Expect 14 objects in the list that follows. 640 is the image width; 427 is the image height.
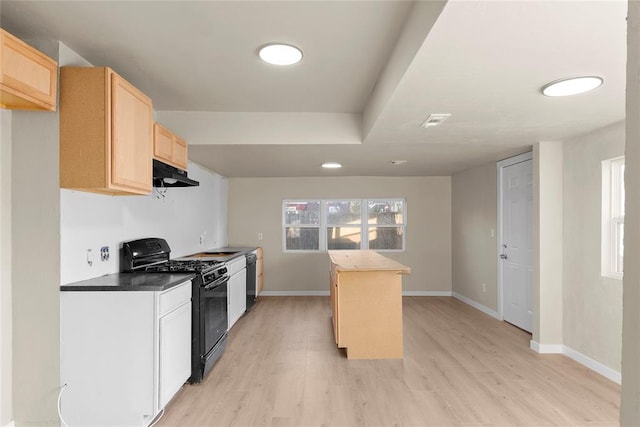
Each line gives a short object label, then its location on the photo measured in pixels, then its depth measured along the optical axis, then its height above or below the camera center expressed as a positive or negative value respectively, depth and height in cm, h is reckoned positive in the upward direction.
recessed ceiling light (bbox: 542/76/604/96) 204 +76
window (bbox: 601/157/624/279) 307 +0
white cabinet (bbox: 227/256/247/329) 414 -90
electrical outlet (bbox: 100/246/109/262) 269 -28
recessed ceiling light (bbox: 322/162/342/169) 488 +72
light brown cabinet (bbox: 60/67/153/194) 211 +52
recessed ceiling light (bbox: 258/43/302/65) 213 +99
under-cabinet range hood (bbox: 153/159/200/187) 290 +34
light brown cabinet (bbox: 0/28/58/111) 170 +71
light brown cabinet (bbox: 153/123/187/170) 288 +60
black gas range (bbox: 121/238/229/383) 288 -64
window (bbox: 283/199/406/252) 650 -14
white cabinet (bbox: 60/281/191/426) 221 -88
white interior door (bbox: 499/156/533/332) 421 -32
